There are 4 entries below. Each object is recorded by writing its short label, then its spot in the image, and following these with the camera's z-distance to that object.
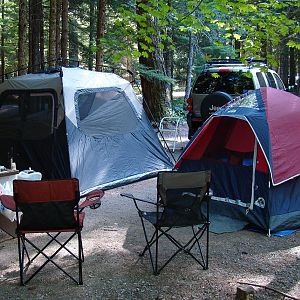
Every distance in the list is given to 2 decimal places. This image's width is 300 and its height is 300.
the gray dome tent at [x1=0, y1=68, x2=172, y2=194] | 6.64
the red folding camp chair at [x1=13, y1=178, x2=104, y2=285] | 3.68
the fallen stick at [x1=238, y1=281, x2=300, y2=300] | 3.43
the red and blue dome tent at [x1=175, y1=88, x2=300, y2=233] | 5.06
